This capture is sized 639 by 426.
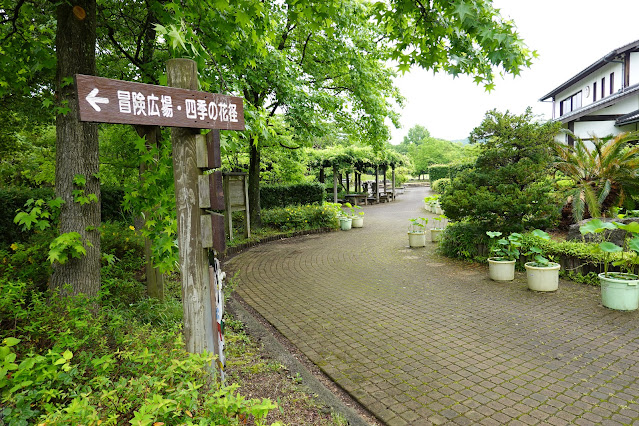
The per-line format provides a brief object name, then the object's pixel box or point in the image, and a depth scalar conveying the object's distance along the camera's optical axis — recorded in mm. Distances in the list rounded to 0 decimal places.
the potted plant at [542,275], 6219
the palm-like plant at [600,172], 9062
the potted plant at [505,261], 7020
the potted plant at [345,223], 14434
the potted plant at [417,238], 10453
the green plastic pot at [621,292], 5250
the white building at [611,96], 17094
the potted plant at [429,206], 18850
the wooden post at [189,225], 2777
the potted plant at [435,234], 11104
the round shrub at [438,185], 29534
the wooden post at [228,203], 10586
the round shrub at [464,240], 8656
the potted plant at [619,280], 5258
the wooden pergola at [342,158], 20203
